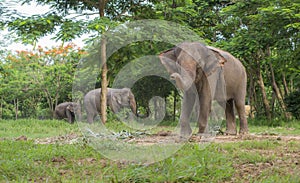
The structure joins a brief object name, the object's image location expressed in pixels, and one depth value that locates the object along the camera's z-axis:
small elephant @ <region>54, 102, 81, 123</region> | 19.62
